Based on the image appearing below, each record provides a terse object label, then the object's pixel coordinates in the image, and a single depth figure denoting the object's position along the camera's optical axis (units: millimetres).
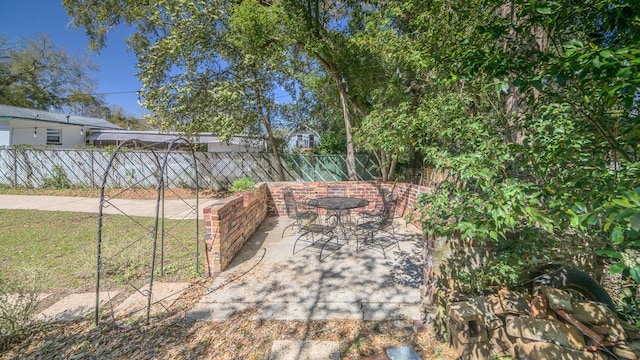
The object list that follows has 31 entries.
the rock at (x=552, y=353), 1805
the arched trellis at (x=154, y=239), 2426
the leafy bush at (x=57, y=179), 10594
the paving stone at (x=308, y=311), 2564
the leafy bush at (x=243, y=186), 5570
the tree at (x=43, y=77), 18875
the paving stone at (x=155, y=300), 2680
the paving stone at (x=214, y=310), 2572
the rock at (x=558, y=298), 2012
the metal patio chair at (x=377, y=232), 4625
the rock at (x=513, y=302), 2146
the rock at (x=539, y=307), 2080
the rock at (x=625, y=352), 1803
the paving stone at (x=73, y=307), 2607
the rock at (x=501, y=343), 2016
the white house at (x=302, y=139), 11195
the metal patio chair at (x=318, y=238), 4262
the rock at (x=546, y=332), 1870
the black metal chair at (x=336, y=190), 6582
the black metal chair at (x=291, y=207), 5555
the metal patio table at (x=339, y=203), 4559
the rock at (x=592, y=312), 1943
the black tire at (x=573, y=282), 2268
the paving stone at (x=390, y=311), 2545
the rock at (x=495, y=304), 2168
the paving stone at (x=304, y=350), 2057
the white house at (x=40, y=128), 12234
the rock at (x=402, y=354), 2023
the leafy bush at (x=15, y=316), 2225
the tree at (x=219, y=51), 6602
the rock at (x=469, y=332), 2021
